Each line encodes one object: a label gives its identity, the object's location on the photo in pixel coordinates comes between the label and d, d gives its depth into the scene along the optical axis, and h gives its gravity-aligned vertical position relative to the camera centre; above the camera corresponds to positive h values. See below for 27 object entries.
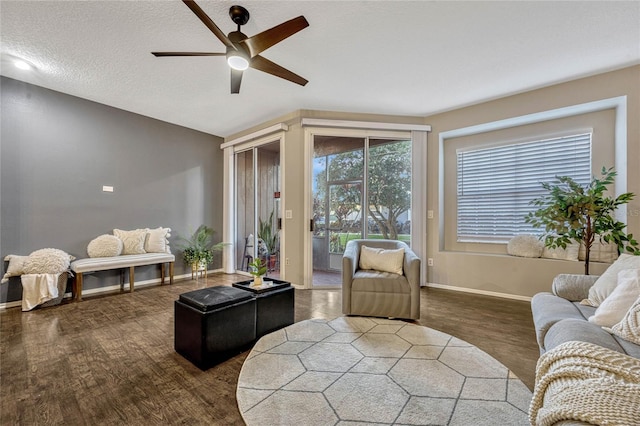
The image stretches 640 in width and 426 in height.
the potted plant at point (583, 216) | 2.64 -0.06
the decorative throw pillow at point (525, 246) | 3.59 -0.49
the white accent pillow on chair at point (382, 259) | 3.05 -0.58
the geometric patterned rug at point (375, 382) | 1.44 -1.13
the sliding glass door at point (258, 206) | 4.77 +0.09
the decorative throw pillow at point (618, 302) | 1.50 -0.54
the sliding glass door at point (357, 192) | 4.30 +0.30
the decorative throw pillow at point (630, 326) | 1.34 -0.61
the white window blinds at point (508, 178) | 3.57 +0.48
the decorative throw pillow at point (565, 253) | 3.33 -0.55
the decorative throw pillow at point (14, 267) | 3.07 -0.66
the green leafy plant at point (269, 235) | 4.75 -0.45
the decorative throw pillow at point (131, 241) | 3.99 -0.46
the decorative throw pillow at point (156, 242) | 4.23 -0.51
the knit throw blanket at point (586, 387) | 0.75 -0.58
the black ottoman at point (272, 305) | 2.38 -0.89
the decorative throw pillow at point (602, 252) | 3.14 -0.51
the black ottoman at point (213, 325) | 1.93 -0.89
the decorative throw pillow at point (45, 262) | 3.11 -0.62
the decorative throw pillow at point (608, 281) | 1.82 -0.50
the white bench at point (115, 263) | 3.40 -0.73
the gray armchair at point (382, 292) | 2.74 -0.87
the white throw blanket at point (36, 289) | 3.05 -0.92
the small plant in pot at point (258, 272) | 2.52 -0.59
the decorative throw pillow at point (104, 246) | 3.70 -0.51
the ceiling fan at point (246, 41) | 1.92 +1.33
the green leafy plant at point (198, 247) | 4.71 -0.68
